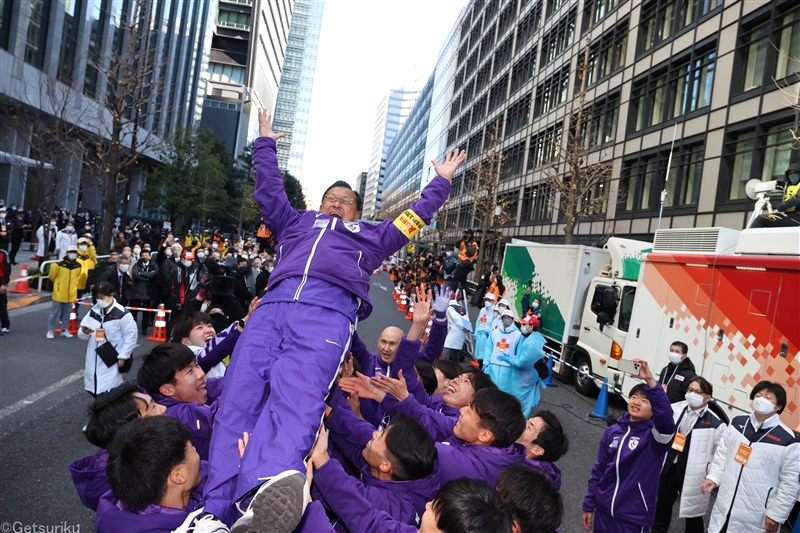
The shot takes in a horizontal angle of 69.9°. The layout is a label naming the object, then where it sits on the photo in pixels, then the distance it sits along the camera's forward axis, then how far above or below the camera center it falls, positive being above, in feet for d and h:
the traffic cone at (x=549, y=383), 39.98 -7.49
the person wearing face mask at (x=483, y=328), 34.37 -3.74
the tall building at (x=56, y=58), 87.15 +25.96
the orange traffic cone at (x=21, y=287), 48.62 -6.77
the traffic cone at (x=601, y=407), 32.68 -7.18
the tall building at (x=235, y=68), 254.68 +76.75
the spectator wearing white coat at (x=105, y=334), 19.58 -4.18
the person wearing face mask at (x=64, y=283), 35.53 -4.39
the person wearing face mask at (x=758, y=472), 15.52 -4.73
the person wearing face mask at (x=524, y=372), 26.20 -4.73
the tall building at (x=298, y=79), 529.45 +155.96
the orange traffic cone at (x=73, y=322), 36.24 -6.86
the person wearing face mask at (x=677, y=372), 23.31 -3.39
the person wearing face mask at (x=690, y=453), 17.48 -4.94
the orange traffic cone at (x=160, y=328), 38.28 -6.89
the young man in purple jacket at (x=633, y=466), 13.75 -4.46
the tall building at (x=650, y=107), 59.31 +25.13
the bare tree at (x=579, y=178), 72.28 +14.60
